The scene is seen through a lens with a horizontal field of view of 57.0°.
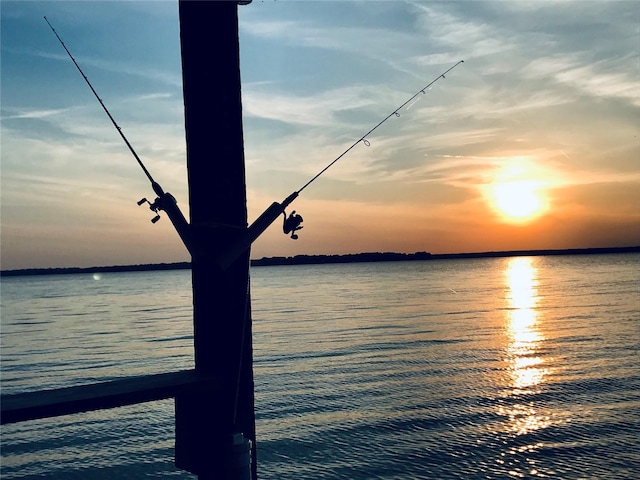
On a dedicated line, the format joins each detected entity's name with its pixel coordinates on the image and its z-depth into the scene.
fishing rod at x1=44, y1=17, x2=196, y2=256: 3.75
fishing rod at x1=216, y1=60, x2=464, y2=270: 3.67
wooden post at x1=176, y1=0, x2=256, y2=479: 3.76
